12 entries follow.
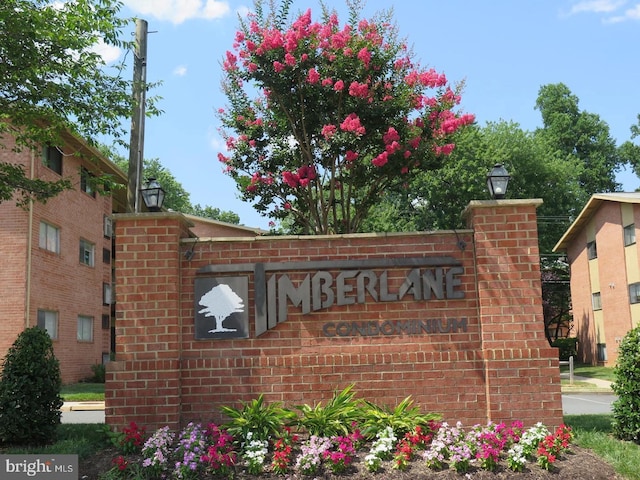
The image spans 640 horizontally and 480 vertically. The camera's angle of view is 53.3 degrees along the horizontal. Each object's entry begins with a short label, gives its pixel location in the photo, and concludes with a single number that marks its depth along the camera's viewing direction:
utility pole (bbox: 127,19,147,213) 11.83
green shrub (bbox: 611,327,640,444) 7.73
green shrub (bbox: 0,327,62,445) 7.80
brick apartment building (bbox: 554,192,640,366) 28.59
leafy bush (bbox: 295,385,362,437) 7.11
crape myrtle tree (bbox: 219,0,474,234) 10.54
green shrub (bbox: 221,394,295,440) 7.14
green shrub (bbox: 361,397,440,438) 7.09
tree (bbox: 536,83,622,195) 51.91
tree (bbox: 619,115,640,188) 48.00
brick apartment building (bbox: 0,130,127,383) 20.95
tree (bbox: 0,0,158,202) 9.05
